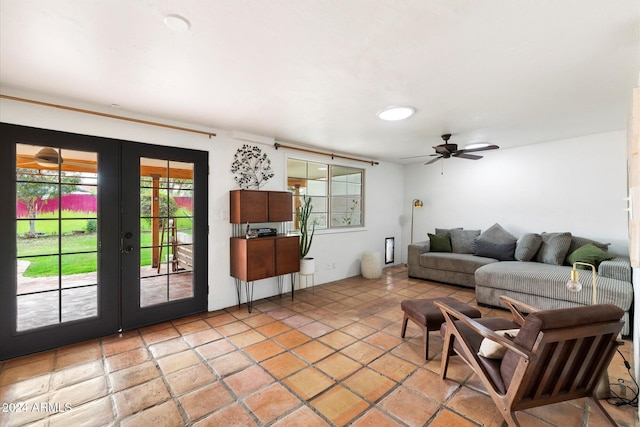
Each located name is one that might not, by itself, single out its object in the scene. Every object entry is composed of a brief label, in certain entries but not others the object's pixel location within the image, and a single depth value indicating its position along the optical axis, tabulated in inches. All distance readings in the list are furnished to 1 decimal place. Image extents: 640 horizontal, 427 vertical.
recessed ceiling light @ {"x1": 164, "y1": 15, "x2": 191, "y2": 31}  59.1
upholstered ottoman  99.8
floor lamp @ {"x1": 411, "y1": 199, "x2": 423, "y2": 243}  238.6
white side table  206.7
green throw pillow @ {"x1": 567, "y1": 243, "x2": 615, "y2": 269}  136.2
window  187.6
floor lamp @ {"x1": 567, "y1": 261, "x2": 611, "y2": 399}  78.2
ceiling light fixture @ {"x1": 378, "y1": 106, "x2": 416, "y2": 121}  114.1
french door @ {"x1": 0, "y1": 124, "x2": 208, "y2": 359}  99.5
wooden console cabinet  142.0
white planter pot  169.5
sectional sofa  123.0
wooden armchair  57.6
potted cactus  170.1
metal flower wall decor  152.7
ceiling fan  148.1
